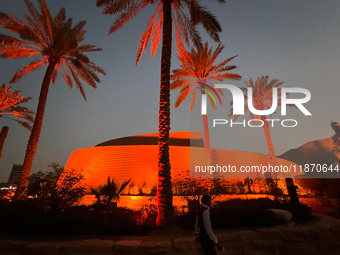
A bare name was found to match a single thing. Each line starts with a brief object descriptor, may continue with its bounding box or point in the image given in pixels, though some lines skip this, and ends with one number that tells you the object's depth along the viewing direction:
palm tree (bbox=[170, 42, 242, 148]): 21.38
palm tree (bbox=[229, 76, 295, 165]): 25.91
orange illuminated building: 26.02
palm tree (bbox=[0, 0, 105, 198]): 13.38
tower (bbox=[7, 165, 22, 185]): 117.00
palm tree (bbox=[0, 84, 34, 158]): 19.14
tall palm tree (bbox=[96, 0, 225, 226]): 8.08
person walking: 4.05
